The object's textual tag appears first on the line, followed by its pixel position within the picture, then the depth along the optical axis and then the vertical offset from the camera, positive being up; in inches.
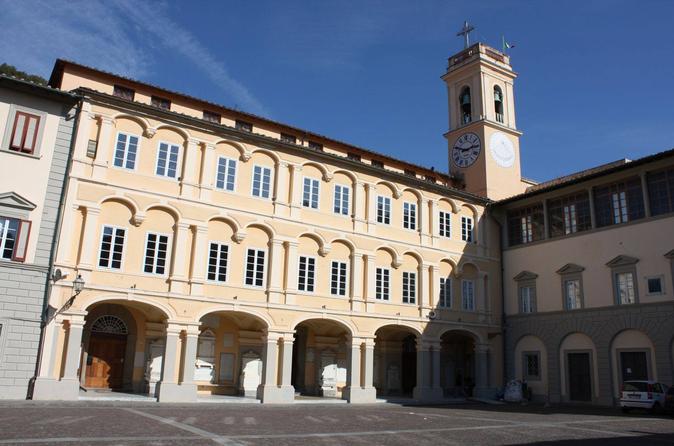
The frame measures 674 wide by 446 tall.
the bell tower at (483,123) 1529.3 +643.0
